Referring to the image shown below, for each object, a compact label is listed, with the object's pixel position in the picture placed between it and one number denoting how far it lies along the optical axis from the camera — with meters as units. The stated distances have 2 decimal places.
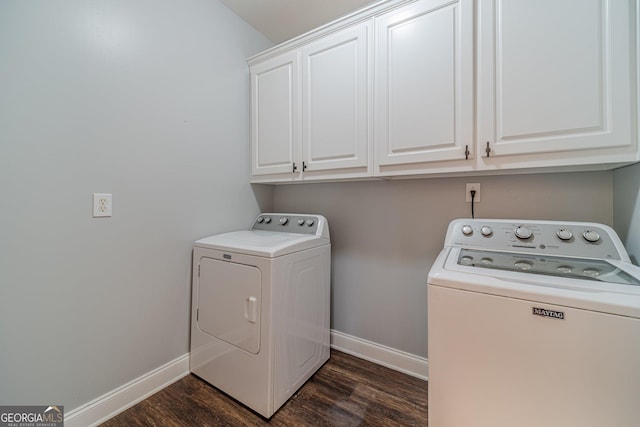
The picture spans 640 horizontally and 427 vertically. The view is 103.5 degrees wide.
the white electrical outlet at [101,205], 1.30
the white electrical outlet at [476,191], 1.54
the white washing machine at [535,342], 0.70
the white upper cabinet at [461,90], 1.02
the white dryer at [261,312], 1.37
